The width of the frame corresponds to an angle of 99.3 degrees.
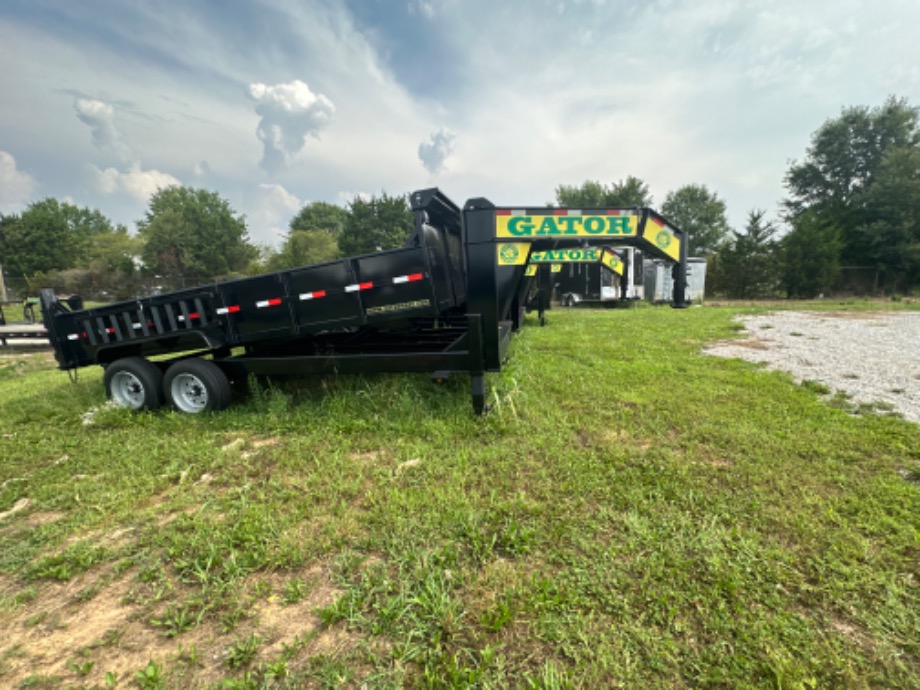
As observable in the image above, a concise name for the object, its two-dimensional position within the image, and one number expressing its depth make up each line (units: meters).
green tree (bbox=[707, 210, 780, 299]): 23.00
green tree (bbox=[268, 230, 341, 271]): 40.31
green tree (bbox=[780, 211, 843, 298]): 21.64
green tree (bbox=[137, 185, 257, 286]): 40.41
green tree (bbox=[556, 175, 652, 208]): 40.97
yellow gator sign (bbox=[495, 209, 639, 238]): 3.65
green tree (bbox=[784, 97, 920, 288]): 22.88
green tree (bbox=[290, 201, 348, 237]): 65.06
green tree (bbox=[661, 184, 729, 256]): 45.25
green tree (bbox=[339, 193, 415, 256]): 45.66
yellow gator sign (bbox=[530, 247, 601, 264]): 7.71
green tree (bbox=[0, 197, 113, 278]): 44.47
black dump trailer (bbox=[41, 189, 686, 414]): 3.83
